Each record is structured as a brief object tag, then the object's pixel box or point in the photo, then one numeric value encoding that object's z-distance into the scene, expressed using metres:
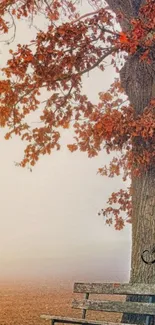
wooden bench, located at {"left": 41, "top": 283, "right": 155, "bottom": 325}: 8.55
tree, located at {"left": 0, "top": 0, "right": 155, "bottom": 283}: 10.45
